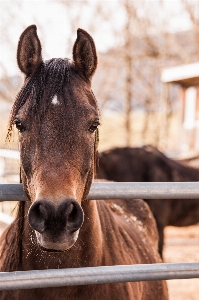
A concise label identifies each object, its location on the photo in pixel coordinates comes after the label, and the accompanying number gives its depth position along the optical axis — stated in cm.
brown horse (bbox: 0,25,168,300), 267
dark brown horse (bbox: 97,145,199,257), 720
